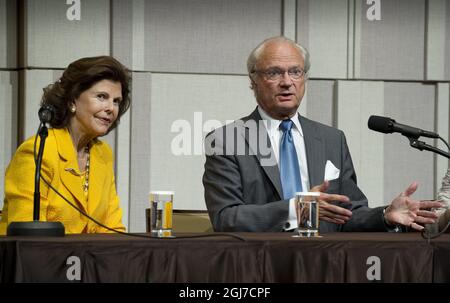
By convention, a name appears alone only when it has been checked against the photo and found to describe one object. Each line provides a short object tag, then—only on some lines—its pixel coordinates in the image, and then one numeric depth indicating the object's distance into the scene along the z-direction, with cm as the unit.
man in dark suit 548
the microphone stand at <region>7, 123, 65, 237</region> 445
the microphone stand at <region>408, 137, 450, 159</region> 457
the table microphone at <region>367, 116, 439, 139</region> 463
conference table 408
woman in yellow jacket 564
